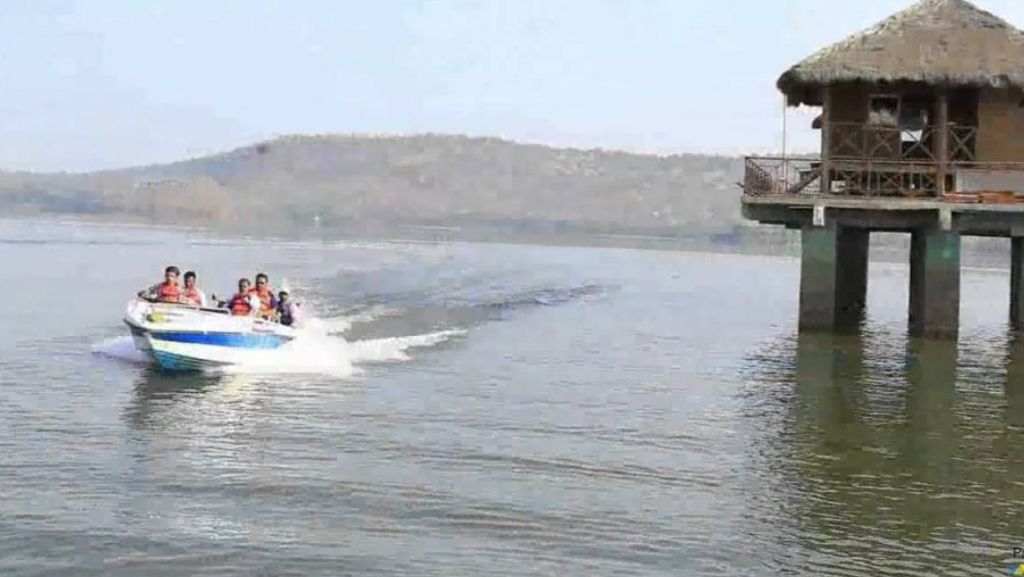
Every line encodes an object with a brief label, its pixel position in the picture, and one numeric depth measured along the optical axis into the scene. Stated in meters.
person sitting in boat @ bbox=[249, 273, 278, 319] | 22.84
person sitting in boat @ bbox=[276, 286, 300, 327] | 23.63
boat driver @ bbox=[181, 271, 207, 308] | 22.11
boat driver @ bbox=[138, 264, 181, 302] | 21.89
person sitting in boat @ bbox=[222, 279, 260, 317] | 22.30
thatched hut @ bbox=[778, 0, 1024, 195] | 25.41
